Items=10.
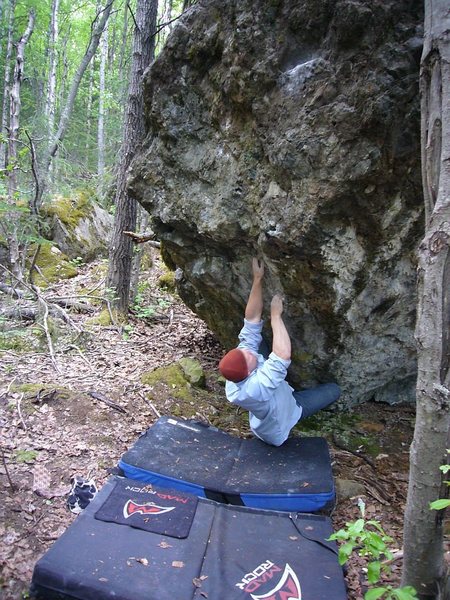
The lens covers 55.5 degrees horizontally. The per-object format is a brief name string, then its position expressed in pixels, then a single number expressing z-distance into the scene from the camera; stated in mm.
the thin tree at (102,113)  15484
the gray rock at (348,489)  3404
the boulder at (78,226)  10398
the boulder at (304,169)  2893
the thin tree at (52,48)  14578
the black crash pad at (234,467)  3211
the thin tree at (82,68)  10747
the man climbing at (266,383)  3531
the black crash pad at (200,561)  2344
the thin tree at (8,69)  11572
